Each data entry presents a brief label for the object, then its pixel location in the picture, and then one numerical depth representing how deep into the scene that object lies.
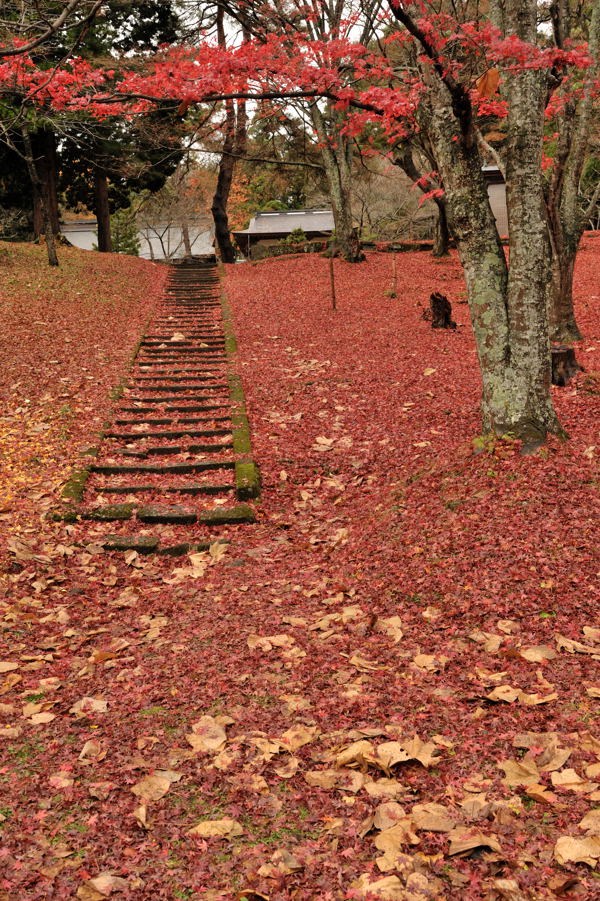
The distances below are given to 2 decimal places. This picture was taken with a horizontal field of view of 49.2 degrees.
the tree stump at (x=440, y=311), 12.97
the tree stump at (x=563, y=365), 7.88
